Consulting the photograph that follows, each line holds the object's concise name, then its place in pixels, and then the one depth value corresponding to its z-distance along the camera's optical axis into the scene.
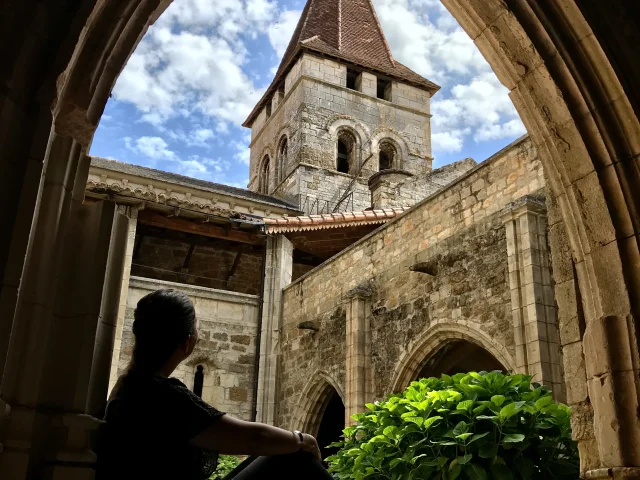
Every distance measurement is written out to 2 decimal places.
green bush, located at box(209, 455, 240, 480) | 9.38
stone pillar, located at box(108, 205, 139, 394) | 11.79
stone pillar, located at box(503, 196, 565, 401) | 6.95
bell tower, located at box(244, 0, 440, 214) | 23.11
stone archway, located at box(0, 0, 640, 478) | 1.61
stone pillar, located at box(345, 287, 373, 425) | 10.01
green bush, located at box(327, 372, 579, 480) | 3.34
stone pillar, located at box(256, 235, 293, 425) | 12.89
